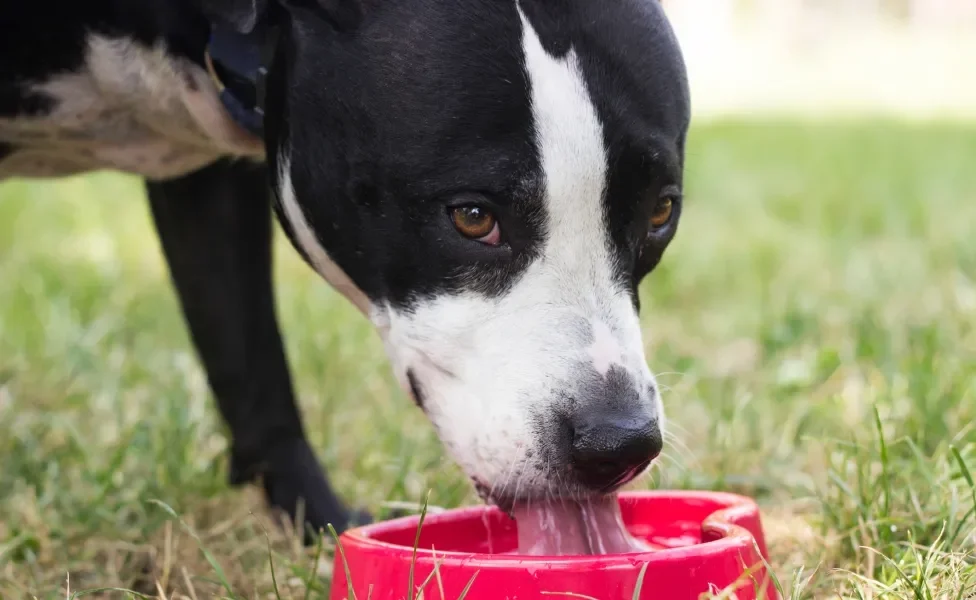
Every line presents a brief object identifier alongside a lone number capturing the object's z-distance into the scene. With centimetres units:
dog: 106
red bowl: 100
